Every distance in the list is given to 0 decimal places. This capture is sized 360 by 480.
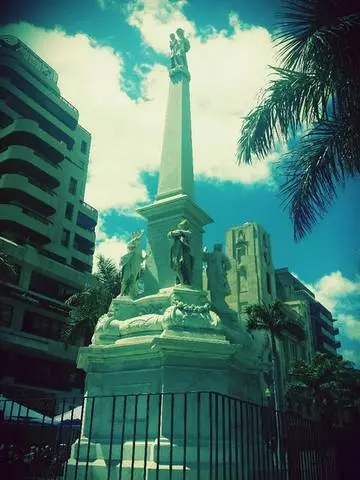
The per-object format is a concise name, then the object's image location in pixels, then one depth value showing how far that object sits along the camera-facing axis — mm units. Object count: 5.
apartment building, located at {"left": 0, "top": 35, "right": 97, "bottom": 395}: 33312
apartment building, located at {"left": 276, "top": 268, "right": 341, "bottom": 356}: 64625
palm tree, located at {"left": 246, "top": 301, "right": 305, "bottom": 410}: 27219
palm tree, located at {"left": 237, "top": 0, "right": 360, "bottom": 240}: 7031
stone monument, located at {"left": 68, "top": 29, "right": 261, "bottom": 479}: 8219
